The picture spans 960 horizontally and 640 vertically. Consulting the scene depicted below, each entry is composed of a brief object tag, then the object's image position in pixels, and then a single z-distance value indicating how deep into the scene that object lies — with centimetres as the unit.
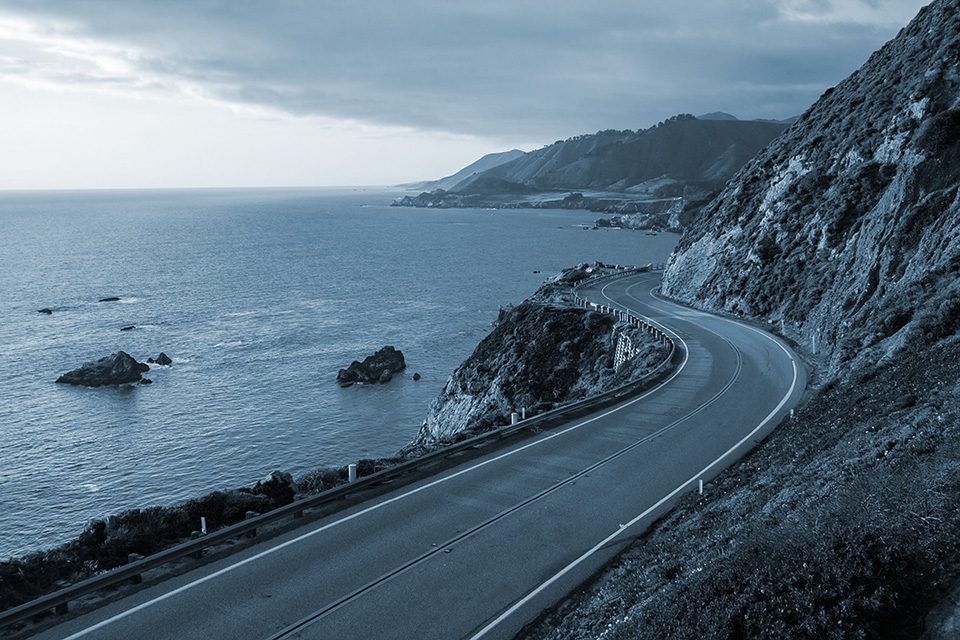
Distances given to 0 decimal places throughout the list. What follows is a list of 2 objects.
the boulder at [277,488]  1575
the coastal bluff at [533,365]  4025
